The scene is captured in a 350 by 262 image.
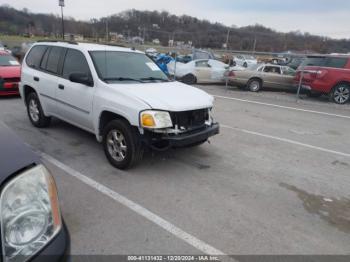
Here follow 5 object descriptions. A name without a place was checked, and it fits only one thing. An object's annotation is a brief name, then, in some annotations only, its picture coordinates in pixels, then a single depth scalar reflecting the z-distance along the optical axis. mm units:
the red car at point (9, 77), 8781
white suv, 3861
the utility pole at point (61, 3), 24931
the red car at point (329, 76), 10945
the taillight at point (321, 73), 11023
